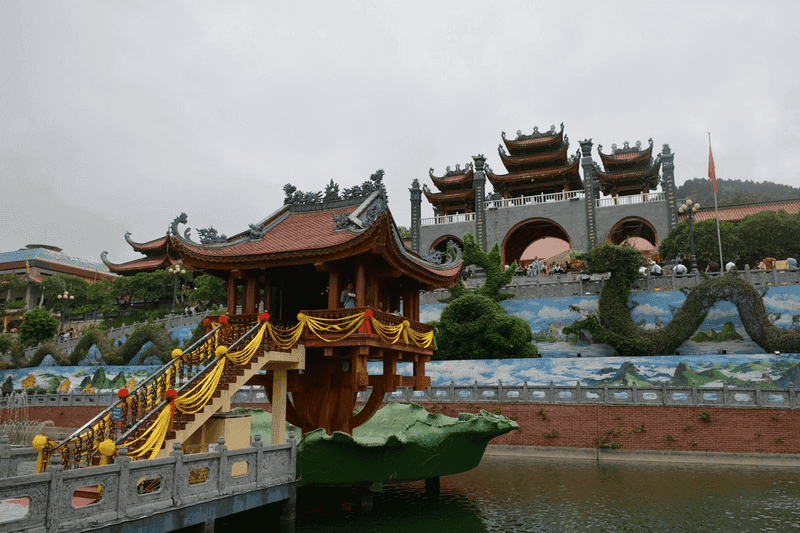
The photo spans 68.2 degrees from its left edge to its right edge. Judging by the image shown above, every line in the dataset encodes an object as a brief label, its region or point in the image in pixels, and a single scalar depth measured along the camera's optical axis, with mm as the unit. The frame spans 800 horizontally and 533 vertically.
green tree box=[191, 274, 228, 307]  39781
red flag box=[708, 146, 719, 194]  31359
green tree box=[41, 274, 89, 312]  47500
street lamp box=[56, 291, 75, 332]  42606
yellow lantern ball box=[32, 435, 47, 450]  7941
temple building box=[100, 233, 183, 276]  48781
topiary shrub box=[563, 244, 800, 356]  23750
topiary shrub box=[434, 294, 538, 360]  25484
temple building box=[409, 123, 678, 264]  40500
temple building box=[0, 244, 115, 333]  55000
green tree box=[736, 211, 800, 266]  34066
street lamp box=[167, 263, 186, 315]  38466
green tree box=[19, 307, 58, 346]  37594
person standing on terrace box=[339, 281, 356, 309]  12620
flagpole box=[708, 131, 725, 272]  31547
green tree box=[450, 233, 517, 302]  30672
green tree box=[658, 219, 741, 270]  33719
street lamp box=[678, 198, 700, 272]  28895
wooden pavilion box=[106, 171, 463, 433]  12086
